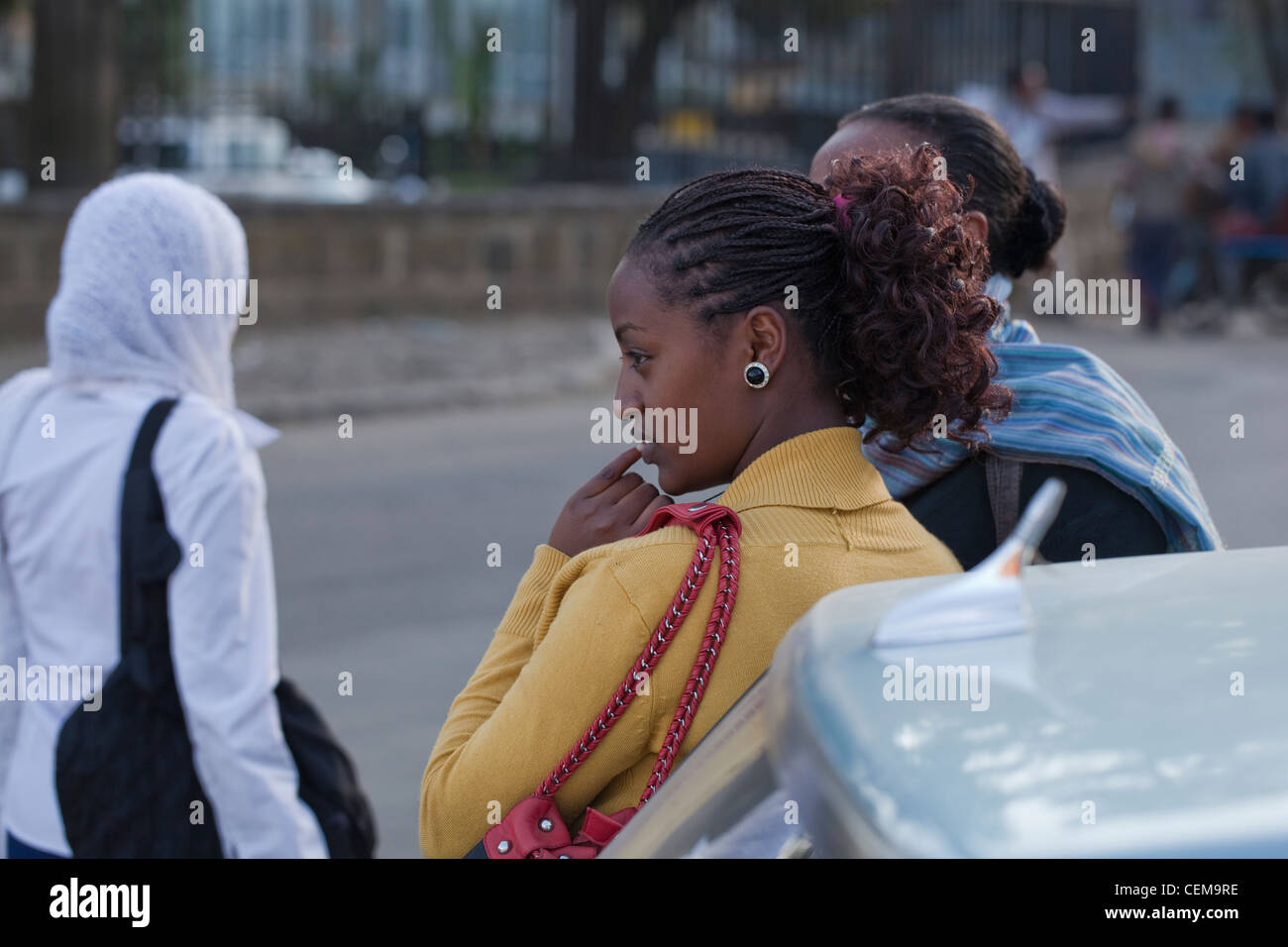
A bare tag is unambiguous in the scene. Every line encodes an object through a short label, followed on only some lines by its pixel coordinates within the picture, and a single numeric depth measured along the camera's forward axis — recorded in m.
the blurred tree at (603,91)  15.30
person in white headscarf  2.72
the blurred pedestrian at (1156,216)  15.11
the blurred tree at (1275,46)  22.64
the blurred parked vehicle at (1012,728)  1.10
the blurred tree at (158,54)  13.99
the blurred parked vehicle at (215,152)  13.49
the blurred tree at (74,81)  12.91
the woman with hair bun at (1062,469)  2.18
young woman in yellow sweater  1.66
